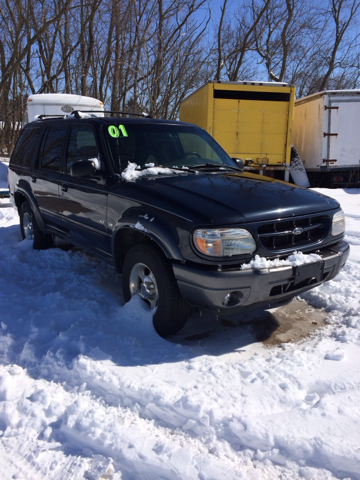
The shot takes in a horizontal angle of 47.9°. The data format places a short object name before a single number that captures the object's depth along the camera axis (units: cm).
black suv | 291
